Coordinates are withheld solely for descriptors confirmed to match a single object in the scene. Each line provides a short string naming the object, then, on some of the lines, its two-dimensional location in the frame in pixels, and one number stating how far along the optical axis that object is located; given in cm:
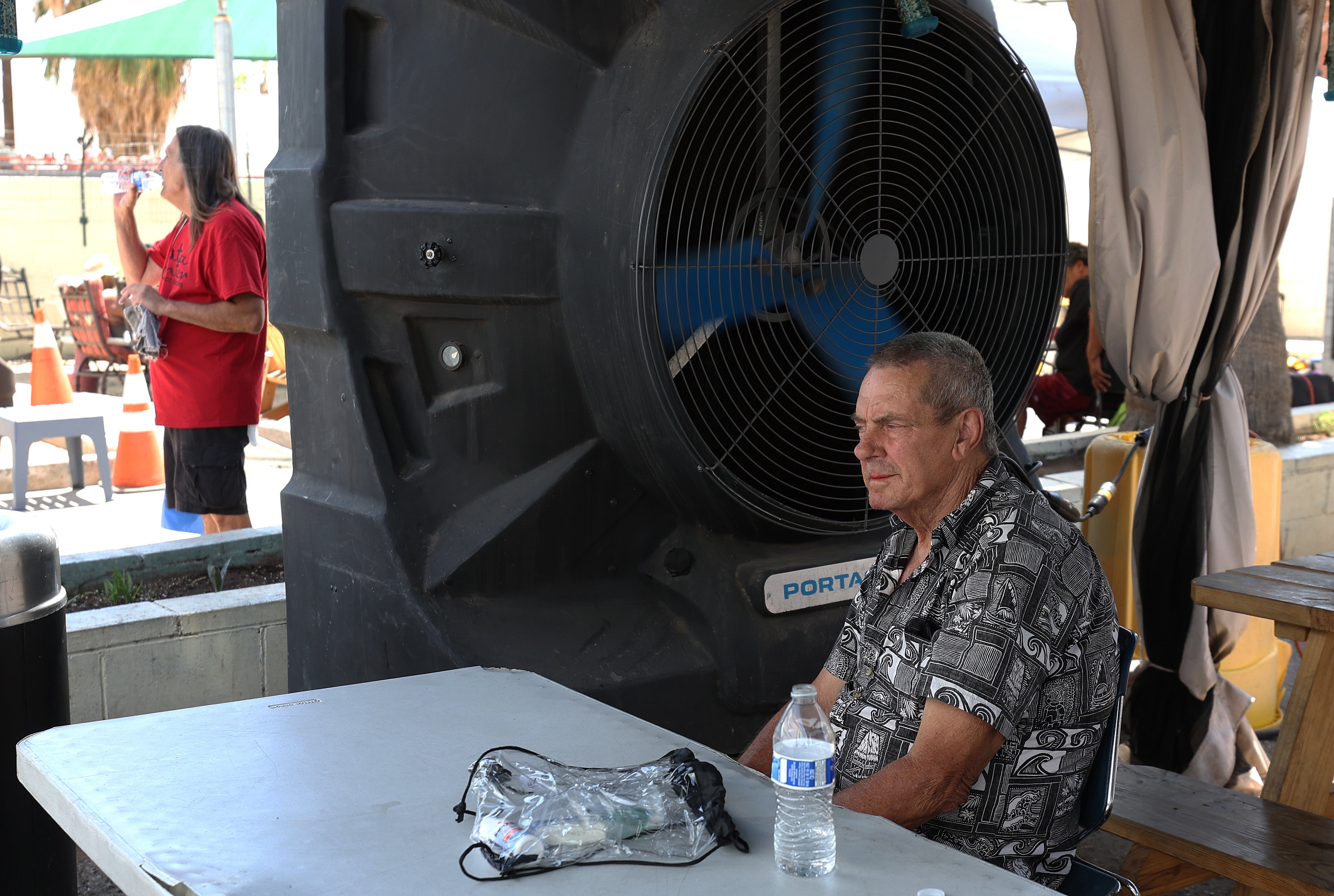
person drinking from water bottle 455
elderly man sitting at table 198
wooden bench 260
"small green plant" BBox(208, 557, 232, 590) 462
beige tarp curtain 354
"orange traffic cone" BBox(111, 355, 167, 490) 832
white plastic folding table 156
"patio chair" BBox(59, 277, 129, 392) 1175
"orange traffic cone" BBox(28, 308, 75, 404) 988
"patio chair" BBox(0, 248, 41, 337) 1603
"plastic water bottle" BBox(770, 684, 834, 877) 156
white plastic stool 734
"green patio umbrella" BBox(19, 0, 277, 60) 862
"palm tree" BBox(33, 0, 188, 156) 2284
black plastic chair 214
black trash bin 275
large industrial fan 299
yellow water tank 438
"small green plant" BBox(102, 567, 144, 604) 433
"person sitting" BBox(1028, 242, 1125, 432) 780
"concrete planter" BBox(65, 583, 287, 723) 374
